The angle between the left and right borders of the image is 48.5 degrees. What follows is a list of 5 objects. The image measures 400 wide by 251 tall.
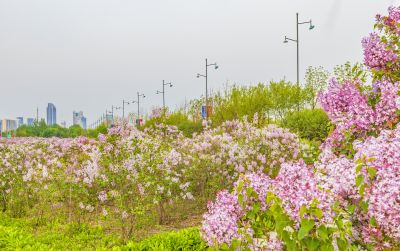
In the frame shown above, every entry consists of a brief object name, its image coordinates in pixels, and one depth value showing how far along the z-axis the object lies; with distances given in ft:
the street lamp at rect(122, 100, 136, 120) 219.71
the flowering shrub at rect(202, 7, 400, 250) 9.53
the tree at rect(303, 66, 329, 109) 128.06
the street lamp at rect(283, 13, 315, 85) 84.82
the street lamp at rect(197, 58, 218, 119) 113.83
